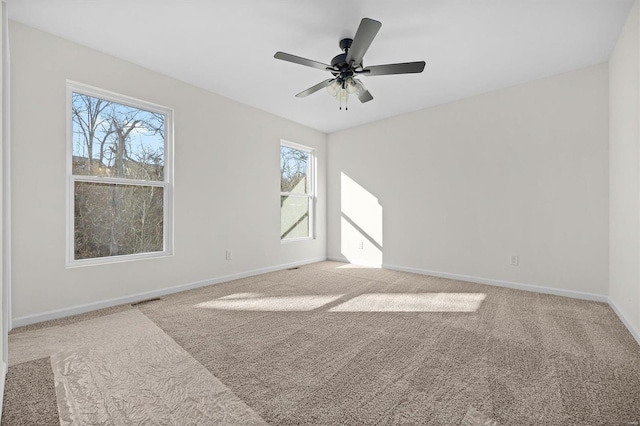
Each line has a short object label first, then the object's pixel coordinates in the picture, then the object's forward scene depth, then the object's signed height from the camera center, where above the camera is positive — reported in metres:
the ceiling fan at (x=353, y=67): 2.07 +1.27
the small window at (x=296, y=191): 4.99 +0.38
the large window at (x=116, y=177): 2.80 +0.38
